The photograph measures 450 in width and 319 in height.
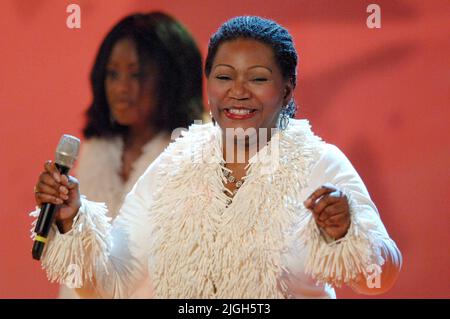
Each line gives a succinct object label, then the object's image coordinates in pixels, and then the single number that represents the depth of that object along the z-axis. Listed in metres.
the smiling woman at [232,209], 4.81
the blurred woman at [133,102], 5.30
